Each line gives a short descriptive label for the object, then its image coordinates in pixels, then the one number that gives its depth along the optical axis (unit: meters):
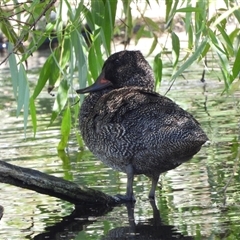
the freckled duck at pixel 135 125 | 13.52
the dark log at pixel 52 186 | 13.13
